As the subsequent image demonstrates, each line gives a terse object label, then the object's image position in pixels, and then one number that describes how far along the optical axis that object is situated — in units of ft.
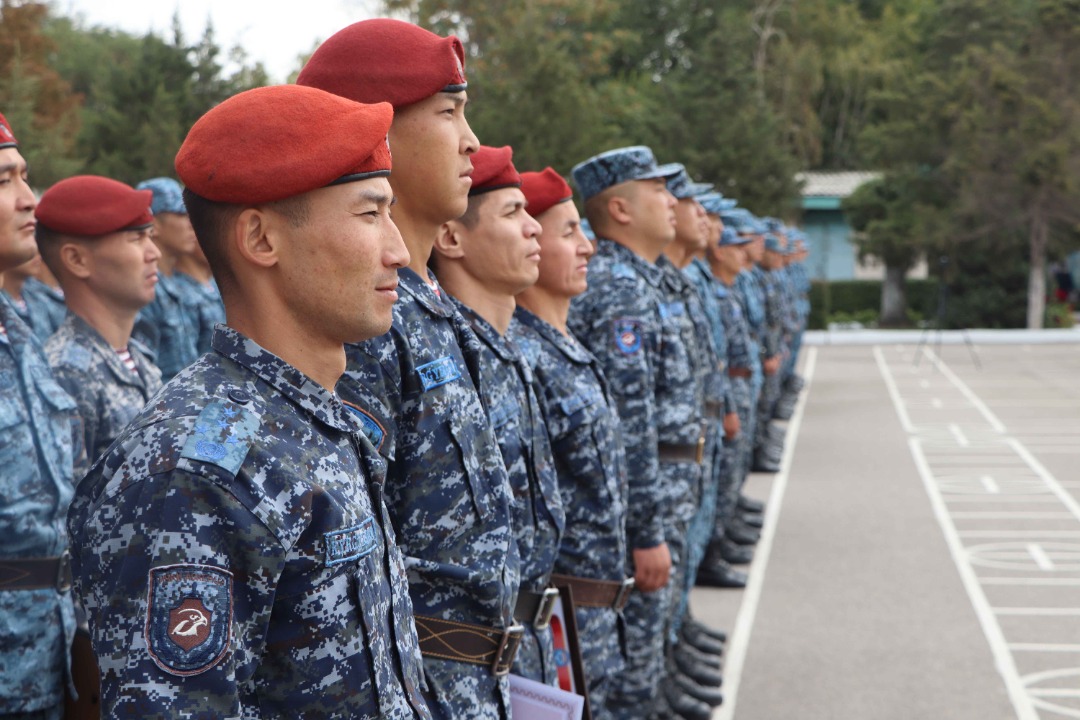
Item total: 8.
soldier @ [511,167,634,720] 12.18
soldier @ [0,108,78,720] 9.64
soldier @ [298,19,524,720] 8.06
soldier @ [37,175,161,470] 12.59
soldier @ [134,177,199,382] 22.06
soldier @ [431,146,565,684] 9.57
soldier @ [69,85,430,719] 5.23
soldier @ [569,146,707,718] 14.93
